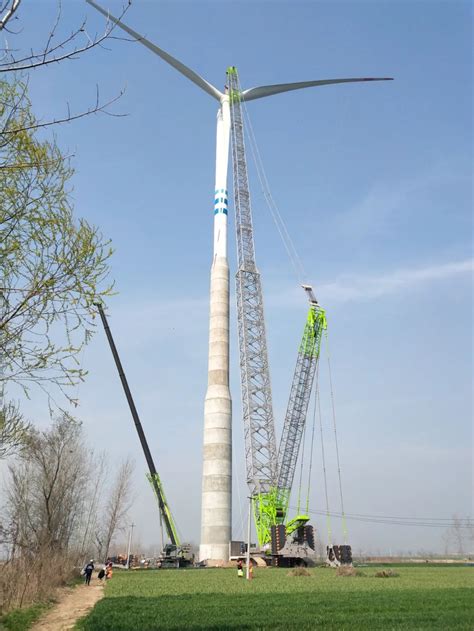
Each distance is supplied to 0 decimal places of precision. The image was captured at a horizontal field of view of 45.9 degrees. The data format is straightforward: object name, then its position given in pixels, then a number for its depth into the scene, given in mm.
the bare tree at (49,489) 53562
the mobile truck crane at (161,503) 60156
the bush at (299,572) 43281
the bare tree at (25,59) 7336
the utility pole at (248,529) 39531
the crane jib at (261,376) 71625
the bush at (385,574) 42694
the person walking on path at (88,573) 38625
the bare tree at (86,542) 65062
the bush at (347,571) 44062
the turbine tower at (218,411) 58406
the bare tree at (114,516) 80438
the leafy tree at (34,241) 9711
